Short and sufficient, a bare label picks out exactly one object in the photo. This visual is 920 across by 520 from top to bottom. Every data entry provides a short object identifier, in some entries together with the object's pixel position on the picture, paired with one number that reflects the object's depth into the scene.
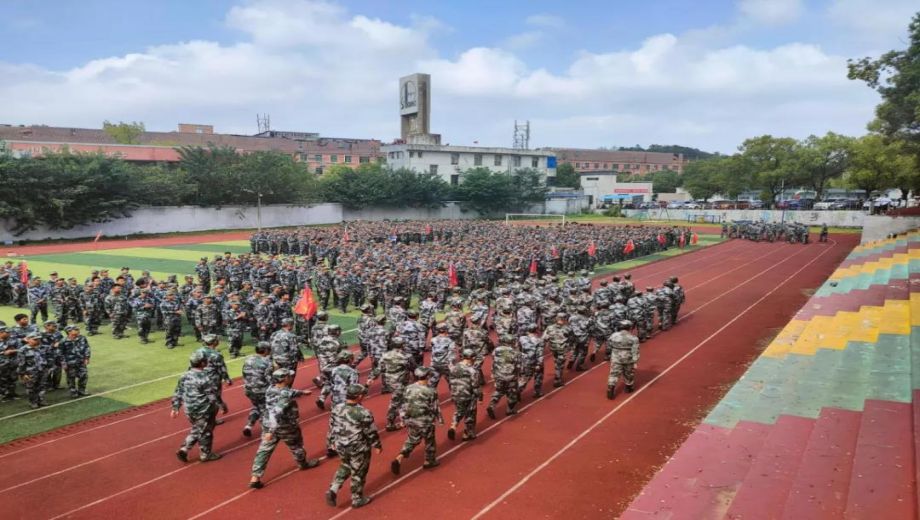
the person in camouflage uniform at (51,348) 10.80
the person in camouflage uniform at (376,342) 11.15
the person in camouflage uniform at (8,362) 10.55
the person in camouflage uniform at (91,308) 15.99
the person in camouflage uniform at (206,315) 14.27
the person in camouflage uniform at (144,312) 15.00
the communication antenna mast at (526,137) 118.00
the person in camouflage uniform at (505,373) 9.80
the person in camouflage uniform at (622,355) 10.79
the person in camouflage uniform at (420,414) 7.81
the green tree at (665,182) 103.38
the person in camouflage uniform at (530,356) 10.65
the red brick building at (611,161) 120.12
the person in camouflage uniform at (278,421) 7.50
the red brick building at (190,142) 57.69
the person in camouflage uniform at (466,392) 8.80
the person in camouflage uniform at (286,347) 10.15
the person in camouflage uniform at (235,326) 13.81
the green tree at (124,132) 83.94
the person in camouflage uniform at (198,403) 8.19
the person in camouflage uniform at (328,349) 10.20
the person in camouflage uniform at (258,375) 9.01
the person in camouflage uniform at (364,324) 11.83
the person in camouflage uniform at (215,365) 8.47
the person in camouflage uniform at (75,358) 10.93
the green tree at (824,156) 57.53
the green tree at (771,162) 59.26
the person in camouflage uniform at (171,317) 14.65
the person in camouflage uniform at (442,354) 10.42
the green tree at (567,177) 100.88
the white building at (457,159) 73.62
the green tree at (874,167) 45.64
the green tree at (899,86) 22.50
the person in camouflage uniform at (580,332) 12.35
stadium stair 6.23
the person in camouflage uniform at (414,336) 10.97
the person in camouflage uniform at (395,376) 9.26
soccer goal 67.59
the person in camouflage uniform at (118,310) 15.41
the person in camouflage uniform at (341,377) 8.38
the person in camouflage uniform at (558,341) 11.38
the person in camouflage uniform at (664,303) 16.11
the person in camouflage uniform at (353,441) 6.90
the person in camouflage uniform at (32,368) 10.34
